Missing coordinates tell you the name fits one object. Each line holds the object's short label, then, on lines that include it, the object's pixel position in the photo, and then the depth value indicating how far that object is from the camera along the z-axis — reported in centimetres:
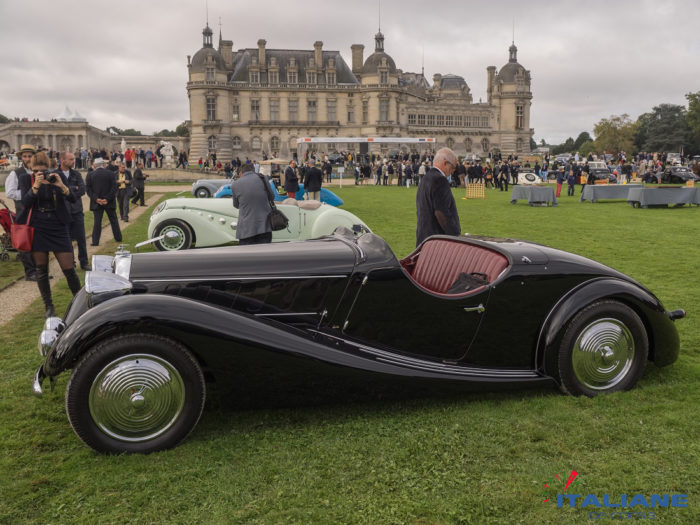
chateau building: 7656
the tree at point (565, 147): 14038
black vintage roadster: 347
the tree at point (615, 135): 9169
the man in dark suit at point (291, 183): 1828
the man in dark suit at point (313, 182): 1963
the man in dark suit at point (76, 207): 934
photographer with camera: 648
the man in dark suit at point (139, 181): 1962
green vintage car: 1098
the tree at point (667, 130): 8338
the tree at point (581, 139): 13723
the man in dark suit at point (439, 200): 660
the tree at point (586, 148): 10964
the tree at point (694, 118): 8144
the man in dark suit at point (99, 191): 1160
